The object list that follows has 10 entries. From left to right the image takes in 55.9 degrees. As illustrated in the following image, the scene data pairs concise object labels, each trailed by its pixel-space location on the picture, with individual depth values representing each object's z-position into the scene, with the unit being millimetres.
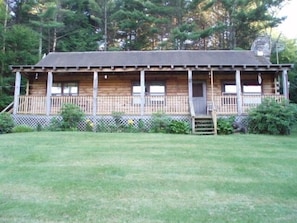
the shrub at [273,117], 12372
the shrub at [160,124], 13168
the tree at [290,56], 22181
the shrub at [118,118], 13852
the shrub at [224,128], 12801
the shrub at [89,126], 13719
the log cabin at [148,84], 14250
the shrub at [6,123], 13008
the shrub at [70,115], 13312
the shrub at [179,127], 12771
